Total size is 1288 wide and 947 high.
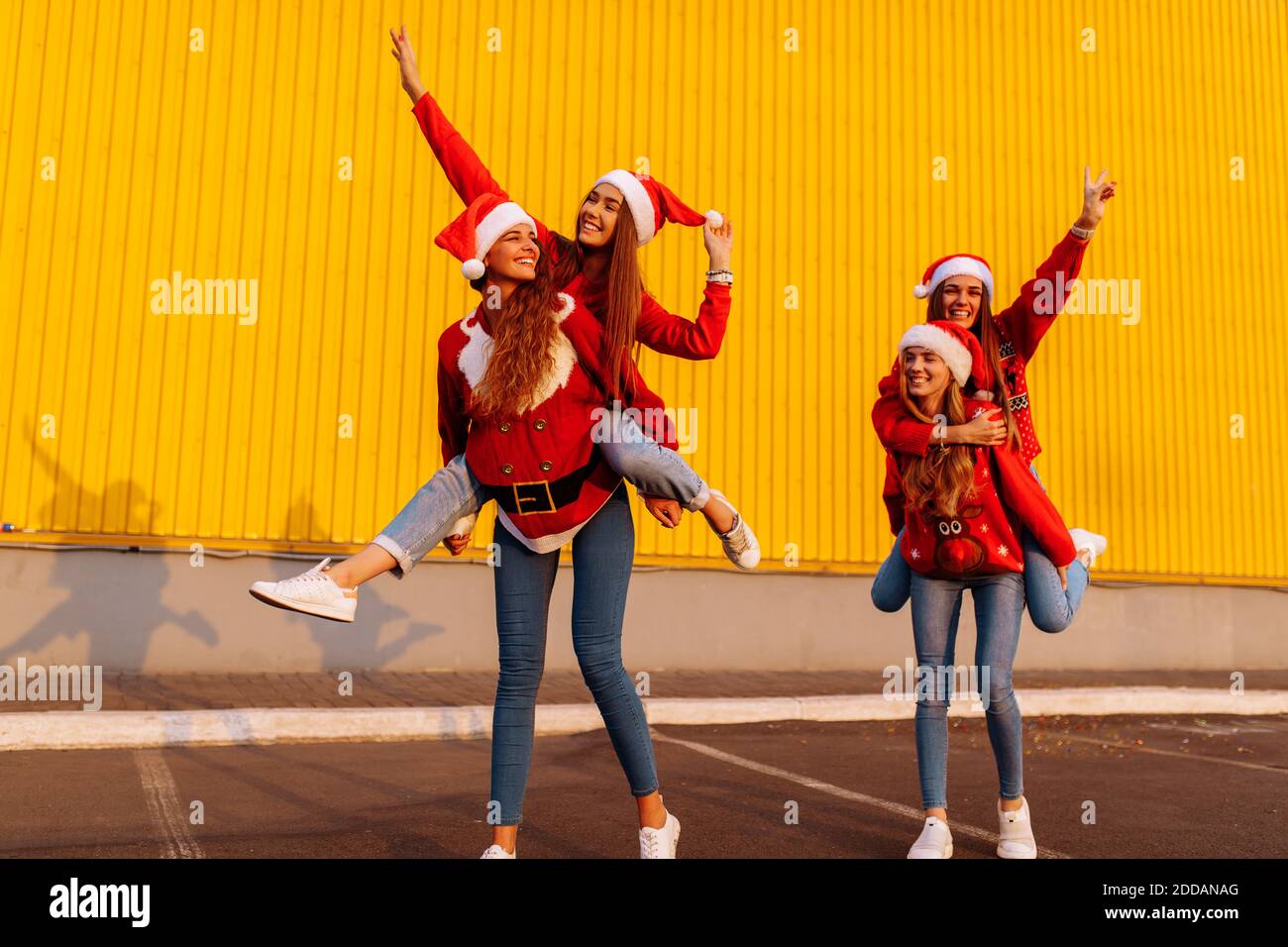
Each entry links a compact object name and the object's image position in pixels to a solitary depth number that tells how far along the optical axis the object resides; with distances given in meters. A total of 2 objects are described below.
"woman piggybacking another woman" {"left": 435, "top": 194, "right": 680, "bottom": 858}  3.30
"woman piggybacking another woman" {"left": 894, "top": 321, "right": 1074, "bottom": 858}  3.83
